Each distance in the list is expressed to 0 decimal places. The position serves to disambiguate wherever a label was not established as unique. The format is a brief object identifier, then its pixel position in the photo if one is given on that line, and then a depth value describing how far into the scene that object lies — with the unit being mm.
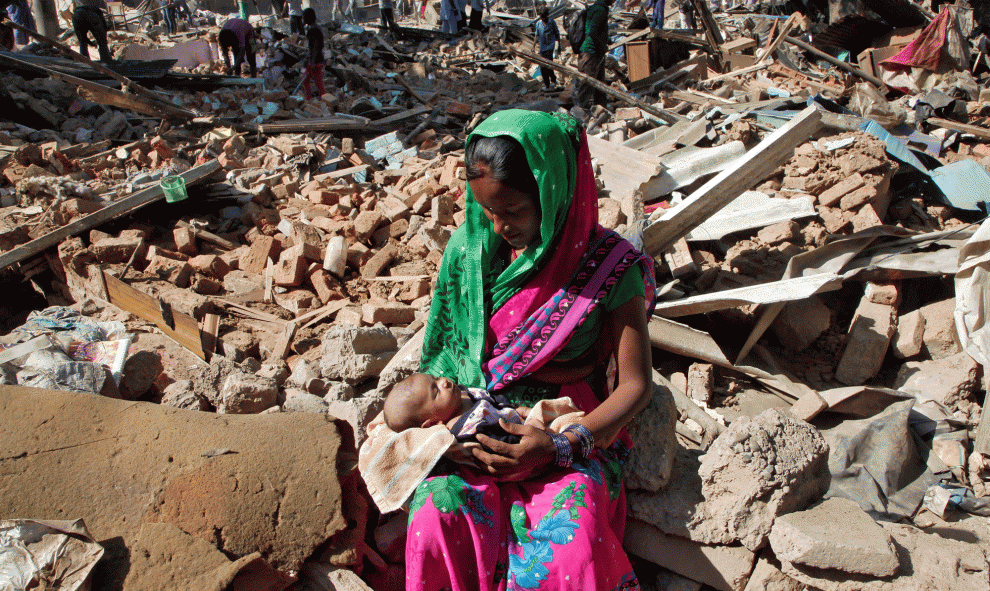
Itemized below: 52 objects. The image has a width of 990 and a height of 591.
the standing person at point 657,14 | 18266
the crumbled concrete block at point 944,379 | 3229
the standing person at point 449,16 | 19281
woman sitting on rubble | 1751
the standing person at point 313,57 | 11789
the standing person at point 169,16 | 21828
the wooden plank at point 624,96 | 8922
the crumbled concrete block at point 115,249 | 4918
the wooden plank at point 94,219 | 4746
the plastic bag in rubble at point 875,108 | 7082
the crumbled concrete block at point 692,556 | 2121
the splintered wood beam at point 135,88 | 7137
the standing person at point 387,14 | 19219
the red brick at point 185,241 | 5301
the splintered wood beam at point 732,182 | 4203
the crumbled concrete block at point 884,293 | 3759
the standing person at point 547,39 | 13578
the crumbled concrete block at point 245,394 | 2727
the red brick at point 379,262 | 4949
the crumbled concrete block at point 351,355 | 3125
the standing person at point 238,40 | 13543
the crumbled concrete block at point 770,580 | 2067
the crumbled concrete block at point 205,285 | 4751
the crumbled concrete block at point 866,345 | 3650
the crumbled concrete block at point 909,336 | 3605
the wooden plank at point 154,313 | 3936
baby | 1971
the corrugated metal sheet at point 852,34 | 13148
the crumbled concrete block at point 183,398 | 2784
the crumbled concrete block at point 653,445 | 2199
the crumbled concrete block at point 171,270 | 4781
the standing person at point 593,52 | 10930
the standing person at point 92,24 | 12773
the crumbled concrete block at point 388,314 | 3955
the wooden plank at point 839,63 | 10945
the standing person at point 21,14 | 14556
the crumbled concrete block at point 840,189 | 4996
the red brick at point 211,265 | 4961
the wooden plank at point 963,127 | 7086
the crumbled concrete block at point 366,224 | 5406
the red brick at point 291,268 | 4715
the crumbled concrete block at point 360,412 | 2521
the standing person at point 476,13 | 19516
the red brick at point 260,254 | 5156
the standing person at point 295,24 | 17094
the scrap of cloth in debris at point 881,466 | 2508
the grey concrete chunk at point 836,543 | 1891
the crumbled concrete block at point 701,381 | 3404
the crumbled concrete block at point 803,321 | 3785
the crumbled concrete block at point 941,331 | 3561
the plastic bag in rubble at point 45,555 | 1665
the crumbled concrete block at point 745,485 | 2090
